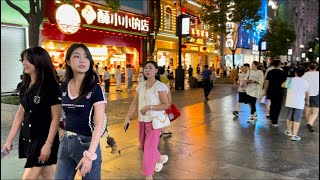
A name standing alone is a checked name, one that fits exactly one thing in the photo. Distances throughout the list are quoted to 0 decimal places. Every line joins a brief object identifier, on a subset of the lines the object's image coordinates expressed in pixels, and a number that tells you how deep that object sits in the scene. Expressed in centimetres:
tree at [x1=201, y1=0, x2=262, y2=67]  2675
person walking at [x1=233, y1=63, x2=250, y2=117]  917
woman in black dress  286
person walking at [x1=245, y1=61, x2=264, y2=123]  883
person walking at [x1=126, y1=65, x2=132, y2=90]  1877
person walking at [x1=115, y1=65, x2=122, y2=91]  1822
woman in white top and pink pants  430
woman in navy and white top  256
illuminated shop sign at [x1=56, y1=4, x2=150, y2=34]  1611
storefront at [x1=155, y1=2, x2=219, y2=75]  2709
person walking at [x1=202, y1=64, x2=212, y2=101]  1452
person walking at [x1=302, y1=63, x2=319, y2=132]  425
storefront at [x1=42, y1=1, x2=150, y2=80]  1634
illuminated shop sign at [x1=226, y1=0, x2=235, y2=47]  2752
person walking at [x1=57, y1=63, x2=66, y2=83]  1519
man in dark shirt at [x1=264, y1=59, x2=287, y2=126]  844
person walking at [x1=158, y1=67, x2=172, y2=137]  730
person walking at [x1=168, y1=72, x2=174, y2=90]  1955
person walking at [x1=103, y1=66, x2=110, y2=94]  1734
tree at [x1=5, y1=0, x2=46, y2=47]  912
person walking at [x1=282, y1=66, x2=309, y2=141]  646
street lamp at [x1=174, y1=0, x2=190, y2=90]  1861
